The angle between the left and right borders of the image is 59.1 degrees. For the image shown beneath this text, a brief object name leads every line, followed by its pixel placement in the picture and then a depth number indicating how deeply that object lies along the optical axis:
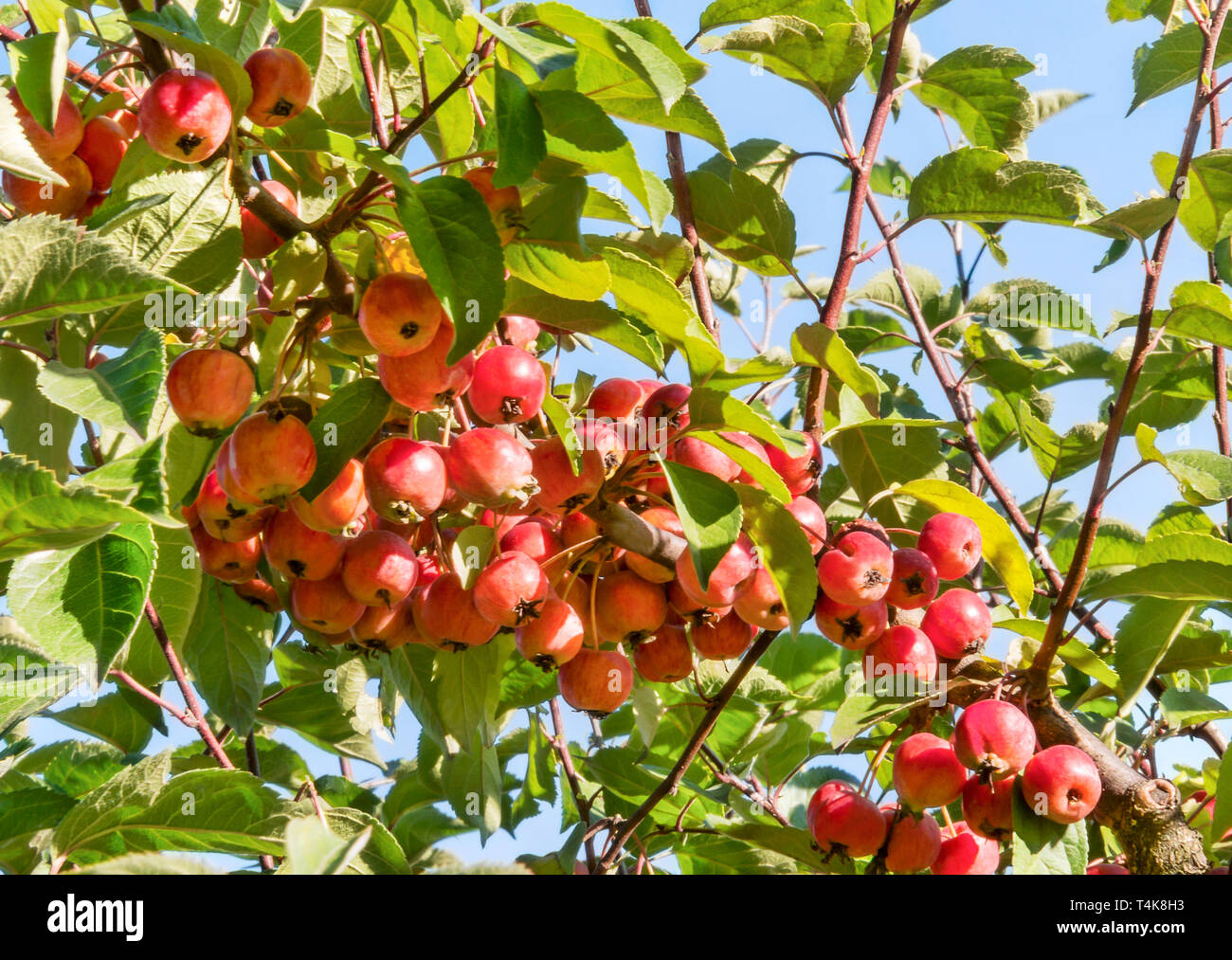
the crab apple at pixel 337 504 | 2.08
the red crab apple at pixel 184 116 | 1.83
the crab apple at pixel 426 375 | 1.91
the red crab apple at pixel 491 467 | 2.02
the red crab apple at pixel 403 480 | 2.01
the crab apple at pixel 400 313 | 1.83
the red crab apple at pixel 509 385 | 1.99
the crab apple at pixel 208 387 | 1.95
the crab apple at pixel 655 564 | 2.18
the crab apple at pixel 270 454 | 1.91
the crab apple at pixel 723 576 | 2.05
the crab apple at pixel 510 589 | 2.05
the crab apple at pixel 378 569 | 2.13
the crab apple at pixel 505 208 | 1.96
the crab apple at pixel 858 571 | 2.17
